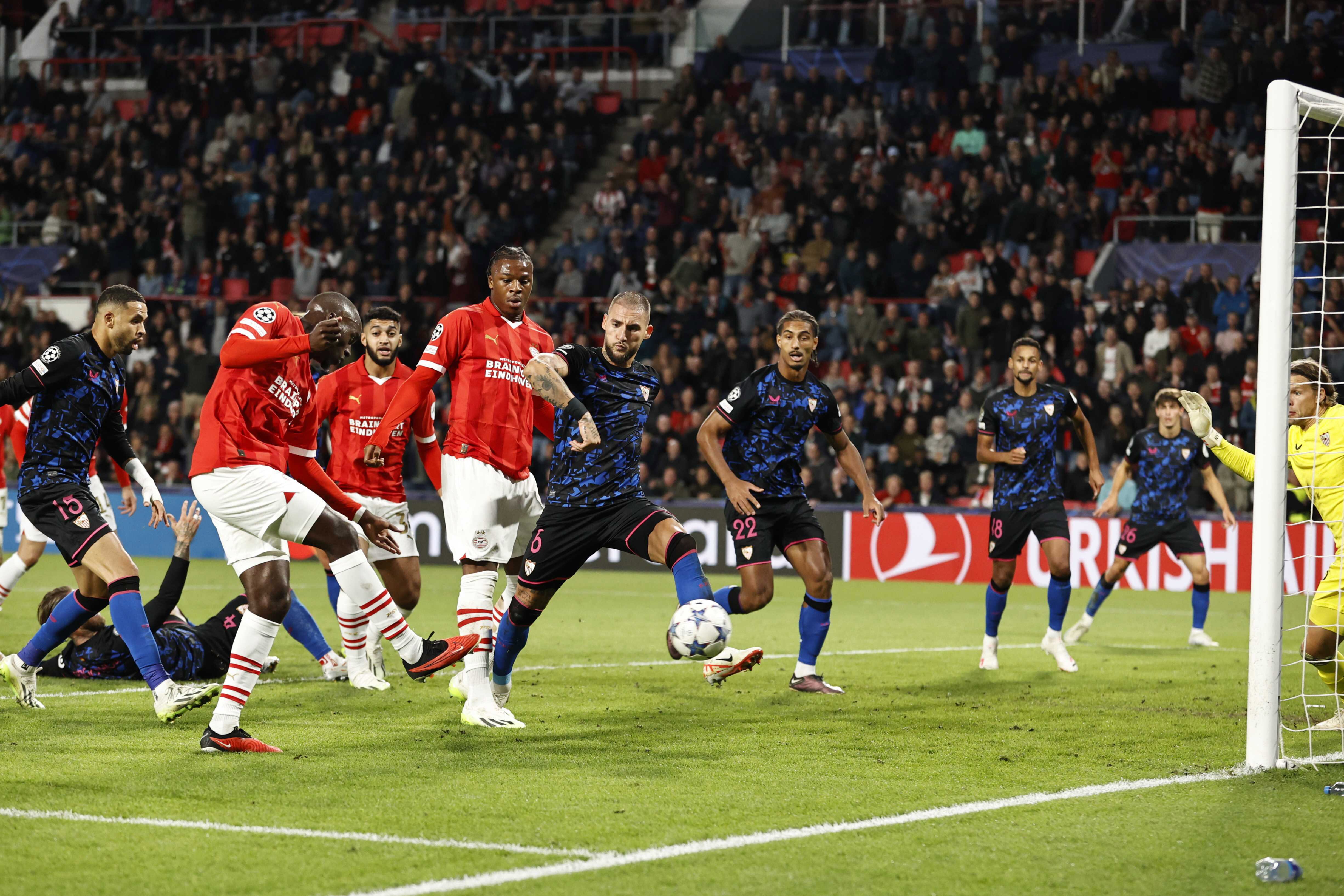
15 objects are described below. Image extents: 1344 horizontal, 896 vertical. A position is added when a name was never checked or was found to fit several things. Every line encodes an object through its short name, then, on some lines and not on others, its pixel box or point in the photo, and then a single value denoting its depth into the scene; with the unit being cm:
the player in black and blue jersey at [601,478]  1530
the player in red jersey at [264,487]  1425
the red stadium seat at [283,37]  6337
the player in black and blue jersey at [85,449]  1523
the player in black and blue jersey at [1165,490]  2727
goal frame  1336
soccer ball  1397
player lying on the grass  1869
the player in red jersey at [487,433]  1737
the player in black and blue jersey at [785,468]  1897
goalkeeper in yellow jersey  1538
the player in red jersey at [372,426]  1948
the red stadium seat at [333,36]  6278
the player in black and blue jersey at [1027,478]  2242
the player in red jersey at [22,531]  2161
